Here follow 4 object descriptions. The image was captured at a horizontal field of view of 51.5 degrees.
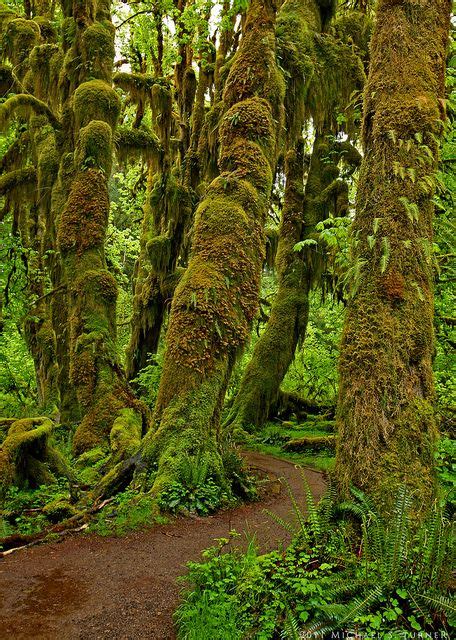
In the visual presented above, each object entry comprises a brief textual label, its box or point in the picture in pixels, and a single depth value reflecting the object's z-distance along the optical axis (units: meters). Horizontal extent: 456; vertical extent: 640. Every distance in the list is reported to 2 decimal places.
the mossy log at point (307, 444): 11.55
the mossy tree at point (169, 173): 14.77
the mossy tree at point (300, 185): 10.81
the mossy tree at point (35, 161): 12.84
